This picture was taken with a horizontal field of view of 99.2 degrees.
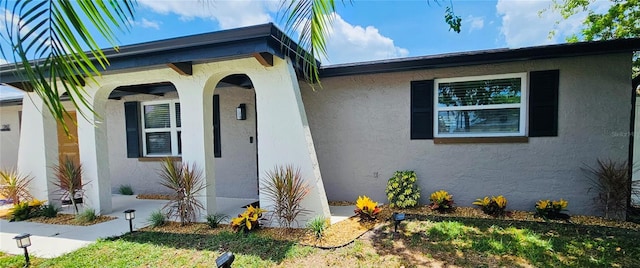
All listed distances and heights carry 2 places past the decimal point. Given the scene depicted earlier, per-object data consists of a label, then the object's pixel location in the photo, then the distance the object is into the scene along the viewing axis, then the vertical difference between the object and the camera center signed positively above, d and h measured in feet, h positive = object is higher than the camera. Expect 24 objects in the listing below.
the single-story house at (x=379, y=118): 15.75 +0.10
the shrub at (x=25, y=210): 19.22 -6.01
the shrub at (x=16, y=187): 19.97 -4.49
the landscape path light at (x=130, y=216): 15.72 -5.33
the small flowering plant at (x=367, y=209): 16.53 -5.46
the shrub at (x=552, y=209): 16.61 -5.65
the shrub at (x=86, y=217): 18.25 -6.18
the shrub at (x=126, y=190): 26.37 -6.38
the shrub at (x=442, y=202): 18.29 -5.61
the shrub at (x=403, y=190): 19.12 -5.05
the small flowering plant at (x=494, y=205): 17.33 -5.62
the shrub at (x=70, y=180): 18.84 -3.82
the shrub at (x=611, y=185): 15.83 -4.14
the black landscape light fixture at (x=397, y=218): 14.34 -5.18
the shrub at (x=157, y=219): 17.08 -6.05
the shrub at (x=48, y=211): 19.53 -6.20
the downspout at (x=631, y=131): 16.12 -0.93
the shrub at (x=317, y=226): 14.56 -5.76
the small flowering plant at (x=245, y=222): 15.28 -5.65
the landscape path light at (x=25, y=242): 12.20 -5.28
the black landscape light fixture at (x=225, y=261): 8.30 -4.25
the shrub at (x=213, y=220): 16.38 -5.95
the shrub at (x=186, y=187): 16.57 -3.96
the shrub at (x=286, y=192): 15.14 -4.01
